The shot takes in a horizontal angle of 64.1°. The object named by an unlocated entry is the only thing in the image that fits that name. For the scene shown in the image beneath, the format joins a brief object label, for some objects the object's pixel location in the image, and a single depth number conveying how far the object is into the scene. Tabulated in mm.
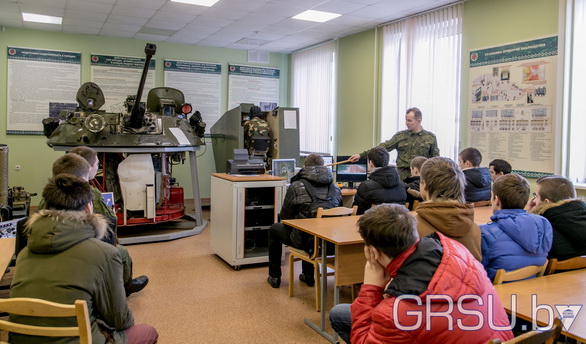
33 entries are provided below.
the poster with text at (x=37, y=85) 7859
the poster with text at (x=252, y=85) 9422
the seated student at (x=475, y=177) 4445
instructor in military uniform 5523
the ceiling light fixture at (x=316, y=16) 6598
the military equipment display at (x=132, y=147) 5773
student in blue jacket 2395
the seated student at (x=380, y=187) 4207
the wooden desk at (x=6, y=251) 2456
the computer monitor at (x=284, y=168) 5840
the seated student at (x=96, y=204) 2943
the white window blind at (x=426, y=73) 5898
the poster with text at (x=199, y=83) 8898
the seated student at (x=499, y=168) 4527
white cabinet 4766
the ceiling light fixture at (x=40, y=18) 7020
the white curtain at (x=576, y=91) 4539
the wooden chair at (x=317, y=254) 3659
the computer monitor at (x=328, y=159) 6688
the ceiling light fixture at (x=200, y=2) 6199
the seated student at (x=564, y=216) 2623
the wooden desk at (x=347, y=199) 5750
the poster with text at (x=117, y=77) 8375
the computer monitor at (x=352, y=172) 6211
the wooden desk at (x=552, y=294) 1760
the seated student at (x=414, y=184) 4531
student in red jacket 1510
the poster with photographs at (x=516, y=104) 4773
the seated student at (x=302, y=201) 4074
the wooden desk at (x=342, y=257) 3162
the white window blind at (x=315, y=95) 8438
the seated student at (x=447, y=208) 2305
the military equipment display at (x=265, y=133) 7289
